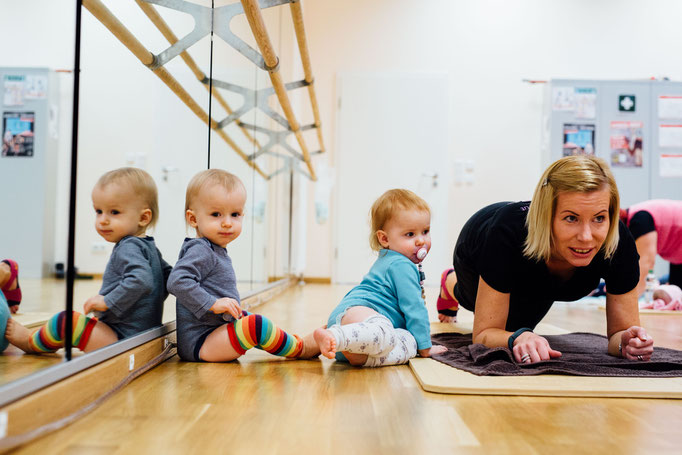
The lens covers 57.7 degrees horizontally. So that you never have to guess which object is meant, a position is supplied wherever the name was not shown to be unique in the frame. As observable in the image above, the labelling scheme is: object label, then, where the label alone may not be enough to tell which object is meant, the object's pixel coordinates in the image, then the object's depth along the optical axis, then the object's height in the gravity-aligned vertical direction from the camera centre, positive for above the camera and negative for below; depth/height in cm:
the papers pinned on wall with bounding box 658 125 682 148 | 498 +87
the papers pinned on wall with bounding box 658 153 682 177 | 494 +63
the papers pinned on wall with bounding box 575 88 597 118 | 497 +110
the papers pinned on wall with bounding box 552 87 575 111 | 499 +115
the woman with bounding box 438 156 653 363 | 138 -5
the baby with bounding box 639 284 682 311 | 311 -29
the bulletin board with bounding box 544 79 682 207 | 494 +92
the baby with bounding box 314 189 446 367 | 137 -15
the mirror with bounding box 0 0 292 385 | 114 +31
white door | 551 +85
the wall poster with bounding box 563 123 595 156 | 496 +83
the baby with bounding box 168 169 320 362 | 137 -13
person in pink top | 287 +8
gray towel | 129 -27
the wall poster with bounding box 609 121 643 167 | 494 +77
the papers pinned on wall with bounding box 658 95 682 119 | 497 +109
